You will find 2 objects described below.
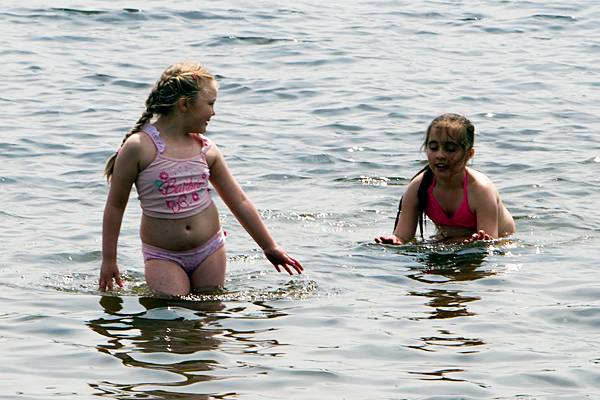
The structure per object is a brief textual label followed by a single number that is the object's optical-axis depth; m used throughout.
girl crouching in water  18.91
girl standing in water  15.78
